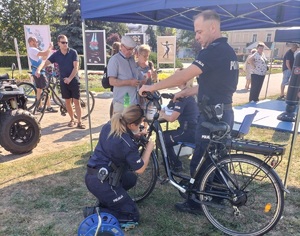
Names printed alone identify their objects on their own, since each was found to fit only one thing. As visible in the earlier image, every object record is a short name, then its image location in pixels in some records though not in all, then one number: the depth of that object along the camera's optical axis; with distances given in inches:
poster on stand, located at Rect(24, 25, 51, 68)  408.0
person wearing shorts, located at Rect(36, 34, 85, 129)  219.0
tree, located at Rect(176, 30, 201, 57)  2071.9
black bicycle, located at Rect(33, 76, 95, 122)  244.4
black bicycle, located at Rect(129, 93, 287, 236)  98.5
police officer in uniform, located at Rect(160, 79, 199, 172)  143.1
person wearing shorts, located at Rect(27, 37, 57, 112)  270.8
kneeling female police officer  99.0
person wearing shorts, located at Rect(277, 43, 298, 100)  363.9
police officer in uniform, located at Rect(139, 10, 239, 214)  98.2
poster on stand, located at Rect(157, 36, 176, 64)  466.9
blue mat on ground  255.3
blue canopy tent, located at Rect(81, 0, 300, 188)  120.5
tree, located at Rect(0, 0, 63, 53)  1093.8
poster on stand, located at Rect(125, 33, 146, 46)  450.2
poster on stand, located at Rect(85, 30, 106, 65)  432.5
